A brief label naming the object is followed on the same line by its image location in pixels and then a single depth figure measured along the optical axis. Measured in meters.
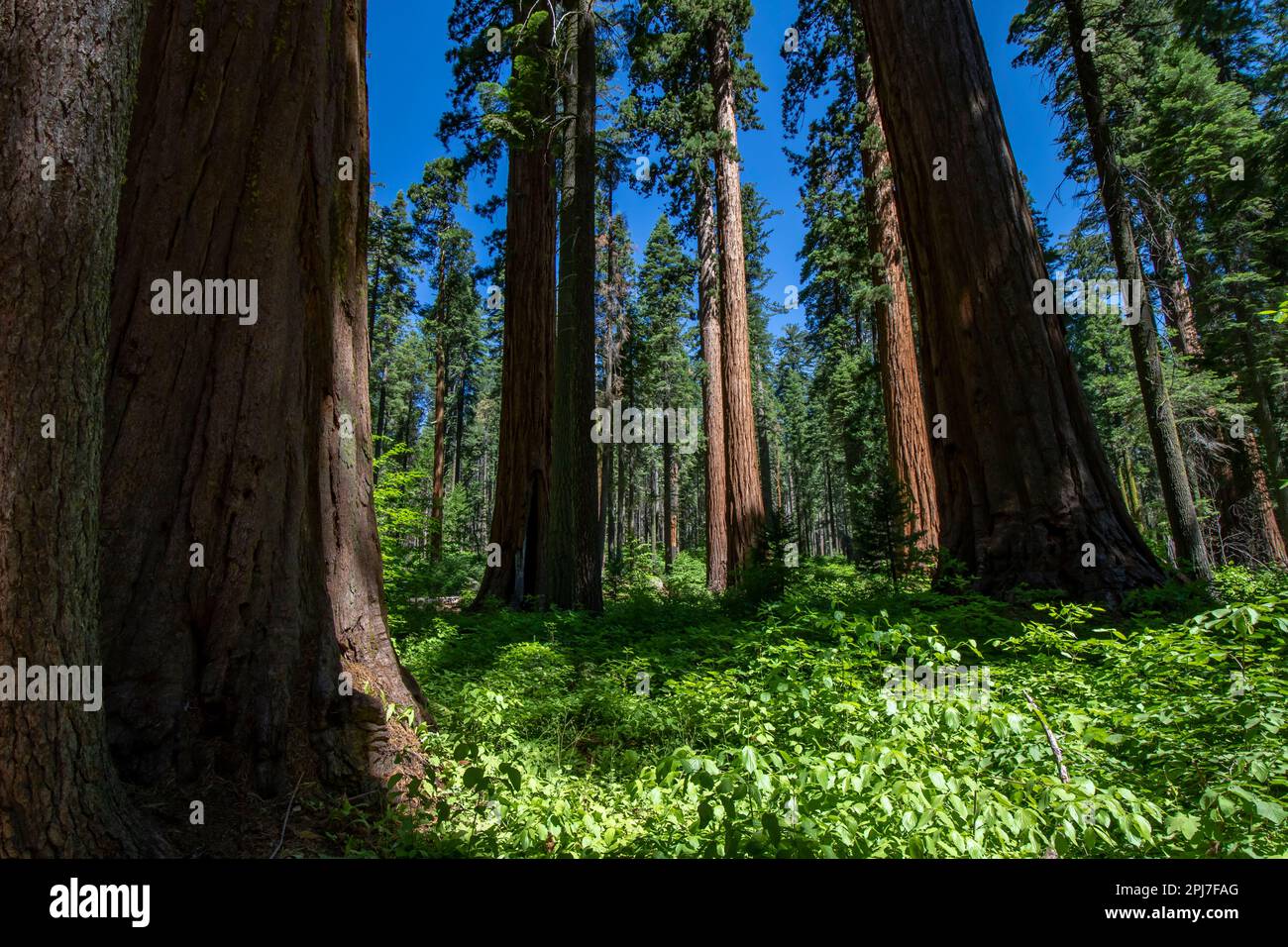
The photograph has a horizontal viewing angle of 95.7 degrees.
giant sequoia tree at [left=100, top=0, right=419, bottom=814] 2.45
